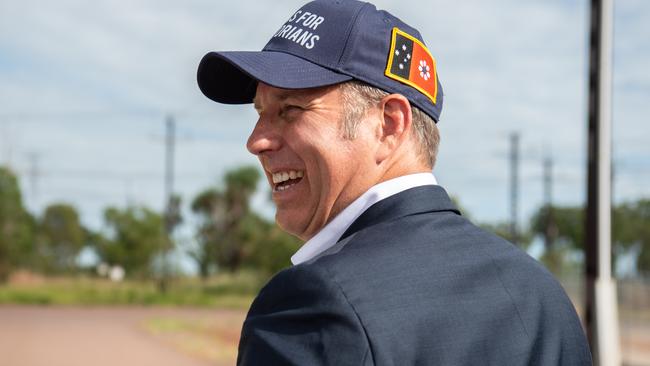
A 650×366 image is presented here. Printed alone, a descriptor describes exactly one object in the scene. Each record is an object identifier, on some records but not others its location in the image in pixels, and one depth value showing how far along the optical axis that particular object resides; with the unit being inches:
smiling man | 55.2
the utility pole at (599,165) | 238.5
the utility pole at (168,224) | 1785.2
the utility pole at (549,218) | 2134.4
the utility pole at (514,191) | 1743.4
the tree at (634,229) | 2179.3
